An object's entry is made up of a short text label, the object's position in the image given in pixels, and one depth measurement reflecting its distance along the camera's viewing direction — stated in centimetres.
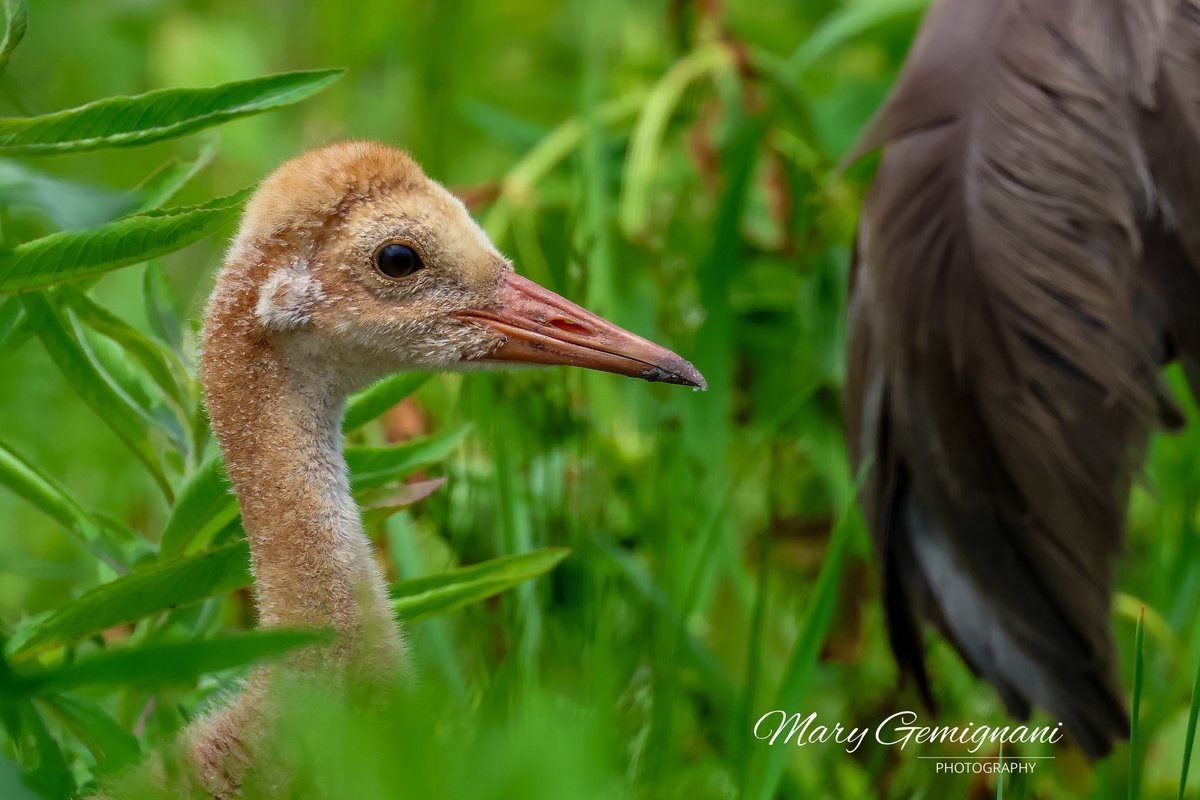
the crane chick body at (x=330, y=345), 472
